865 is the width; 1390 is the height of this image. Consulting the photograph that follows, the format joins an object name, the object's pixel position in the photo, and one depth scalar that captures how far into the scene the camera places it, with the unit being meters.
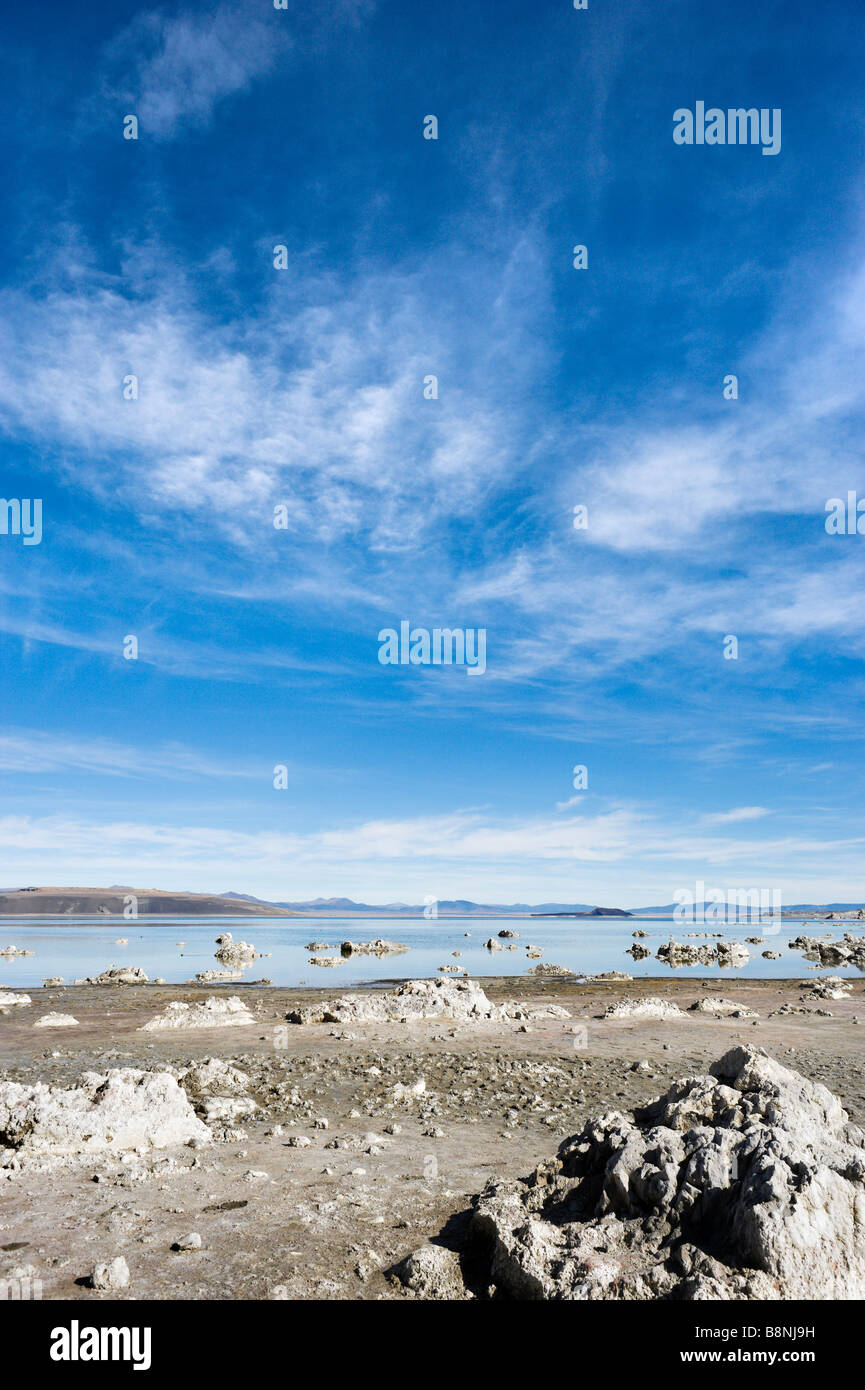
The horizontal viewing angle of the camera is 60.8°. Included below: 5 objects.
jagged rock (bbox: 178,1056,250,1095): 14.59
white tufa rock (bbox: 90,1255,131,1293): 6.53
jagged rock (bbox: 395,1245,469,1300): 6.50
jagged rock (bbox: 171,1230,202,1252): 7.36
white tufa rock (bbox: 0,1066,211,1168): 10.23
